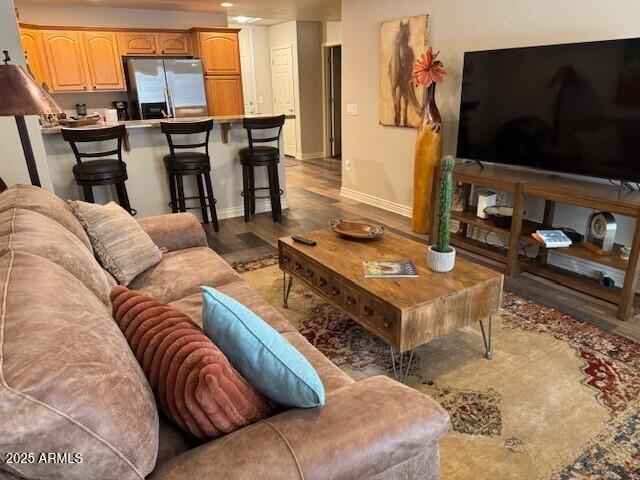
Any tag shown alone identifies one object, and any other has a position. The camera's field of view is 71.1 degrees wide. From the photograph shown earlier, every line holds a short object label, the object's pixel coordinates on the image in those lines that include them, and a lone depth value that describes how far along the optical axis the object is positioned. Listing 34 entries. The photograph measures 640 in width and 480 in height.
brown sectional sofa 0.74
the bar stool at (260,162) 4.41
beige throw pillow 2.13
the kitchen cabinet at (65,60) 6.10
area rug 1.68
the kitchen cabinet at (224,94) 7.12
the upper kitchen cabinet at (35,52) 5.91
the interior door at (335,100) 8.17
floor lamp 2.17
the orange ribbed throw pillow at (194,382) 0.96
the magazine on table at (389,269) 2.15
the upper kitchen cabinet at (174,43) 6.74
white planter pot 2.16
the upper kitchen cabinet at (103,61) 6.33
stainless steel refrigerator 6.50
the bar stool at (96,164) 3.56
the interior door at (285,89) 8.37
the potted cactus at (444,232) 1.97
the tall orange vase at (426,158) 3.97
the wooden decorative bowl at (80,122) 3.99
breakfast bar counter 4.01
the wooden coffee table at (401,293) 1.93
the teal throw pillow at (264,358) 1.03
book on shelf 2.98
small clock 2.84
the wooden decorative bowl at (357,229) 2.62
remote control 2.60
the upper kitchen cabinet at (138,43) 6.50
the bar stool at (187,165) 4.04
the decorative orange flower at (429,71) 3.79
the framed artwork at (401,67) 4.27
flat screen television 2.71
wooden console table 2.63
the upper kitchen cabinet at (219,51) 6.87
